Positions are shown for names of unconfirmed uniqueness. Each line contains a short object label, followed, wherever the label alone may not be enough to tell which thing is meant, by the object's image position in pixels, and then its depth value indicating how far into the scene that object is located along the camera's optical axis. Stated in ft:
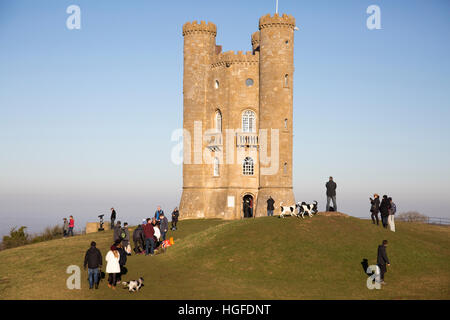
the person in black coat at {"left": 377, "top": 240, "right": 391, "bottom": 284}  86.07
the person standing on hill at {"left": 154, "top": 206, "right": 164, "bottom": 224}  142.47
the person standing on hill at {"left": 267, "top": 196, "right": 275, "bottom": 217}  156.04
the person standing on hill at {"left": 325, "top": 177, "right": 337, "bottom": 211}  127.44
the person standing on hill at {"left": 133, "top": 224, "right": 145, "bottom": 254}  115.44
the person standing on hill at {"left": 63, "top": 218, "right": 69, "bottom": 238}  165.17
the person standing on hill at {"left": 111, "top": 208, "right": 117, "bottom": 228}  165.89
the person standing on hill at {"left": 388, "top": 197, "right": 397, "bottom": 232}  120.37
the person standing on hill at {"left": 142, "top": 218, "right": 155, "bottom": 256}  109.29
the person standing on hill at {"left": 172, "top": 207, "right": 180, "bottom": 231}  157.38
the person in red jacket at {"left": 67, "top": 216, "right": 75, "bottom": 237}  164.66
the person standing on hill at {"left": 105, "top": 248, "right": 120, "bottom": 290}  82.07
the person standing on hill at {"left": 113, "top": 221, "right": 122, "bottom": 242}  113.91
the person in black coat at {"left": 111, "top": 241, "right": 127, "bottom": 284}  92.63
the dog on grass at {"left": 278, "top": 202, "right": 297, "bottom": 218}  125.81
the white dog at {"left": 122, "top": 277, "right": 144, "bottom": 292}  79.77
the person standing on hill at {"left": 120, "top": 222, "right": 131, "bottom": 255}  107.45
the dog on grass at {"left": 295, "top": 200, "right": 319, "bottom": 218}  122.42
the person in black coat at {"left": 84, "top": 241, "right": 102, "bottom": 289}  82.12
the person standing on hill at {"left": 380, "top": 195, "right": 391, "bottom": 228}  119.34
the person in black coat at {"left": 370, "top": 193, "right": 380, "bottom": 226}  124.16
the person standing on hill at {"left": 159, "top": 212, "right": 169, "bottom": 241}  126.69
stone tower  188.65
